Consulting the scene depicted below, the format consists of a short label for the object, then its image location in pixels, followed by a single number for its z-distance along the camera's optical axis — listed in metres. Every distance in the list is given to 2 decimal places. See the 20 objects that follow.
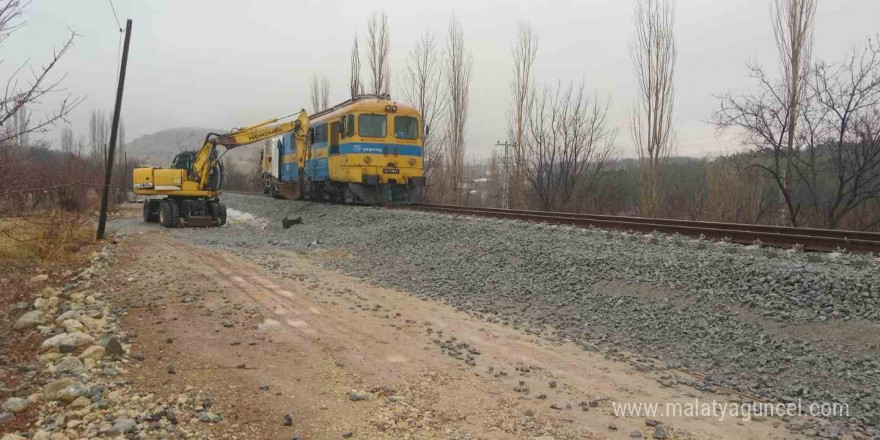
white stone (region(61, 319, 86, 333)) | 5.12
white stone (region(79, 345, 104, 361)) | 4.46
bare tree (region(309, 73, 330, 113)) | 42.41
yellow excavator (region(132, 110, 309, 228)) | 17.66
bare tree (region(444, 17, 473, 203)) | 30.34
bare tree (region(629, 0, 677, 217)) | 20.08
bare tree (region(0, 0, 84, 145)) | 4.14
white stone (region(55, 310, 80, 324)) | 5.48
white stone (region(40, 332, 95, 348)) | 4.67
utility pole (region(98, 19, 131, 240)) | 13.13
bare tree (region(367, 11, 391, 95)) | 30.25
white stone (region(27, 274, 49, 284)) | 7.65
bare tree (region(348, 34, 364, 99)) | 31.35
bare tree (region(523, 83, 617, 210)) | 22.09
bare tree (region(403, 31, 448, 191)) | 29.61
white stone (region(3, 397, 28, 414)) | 3.50
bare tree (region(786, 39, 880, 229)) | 13.00
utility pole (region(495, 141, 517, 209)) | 23.97
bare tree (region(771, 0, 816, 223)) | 14.59
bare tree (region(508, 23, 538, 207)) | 24.42
